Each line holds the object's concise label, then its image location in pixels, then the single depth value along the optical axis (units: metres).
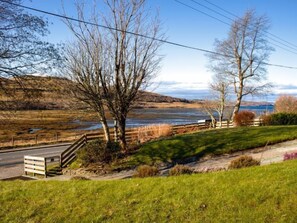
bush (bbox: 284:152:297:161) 11.12
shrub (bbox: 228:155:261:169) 10.58
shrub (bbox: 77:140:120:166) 17.16
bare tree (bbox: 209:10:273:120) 33.12
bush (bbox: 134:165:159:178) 10.71
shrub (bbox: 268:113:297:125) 29.05
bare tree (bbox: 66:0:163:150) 17.34
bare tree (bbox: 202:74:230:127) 39.68
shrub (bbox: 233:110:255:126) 32.05
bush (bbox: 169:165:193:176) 10.13
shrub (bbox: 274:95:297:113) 41.43
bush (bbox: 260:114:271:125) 29.68
